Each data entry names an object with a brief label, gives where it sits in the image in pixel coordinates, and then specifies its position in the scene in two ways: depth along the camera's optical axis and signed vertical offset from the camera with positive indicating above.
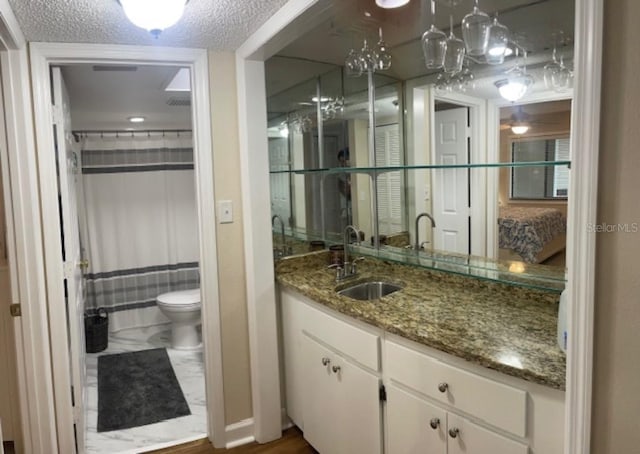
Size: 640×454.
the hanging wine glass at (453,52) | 1.99 +0.58
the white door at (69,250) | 2.15 -0.27
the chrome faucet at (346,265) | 2.44 -0.43
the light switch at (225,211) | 2.35 -0.11
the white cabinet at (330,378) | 1.87 -0.88
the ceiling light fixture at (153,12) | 1.42 +0.57
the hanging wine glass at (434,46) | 1.87 +0.58
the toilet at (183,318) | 3.89 -1.08
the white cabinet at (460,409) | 1.30 -0.72
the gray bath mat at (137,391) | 2.81 -1.37
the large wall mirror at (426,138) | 2.03 +0.28
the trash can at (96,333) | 3.89 -1.19
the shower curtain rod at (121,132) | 4.26 +0.58
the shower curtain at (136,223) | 4.33 -0.29
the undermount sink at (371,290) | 2.38 -0.54
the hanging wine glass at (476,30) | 1.66 +0.57
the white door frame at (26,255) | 1.95 -0.26
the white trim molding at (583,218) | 0.87 -0.08
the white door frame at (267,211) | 0.88 -0.07
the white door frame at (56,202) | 2.03 -0.04
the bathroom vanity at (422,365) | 1.35 -0.64
